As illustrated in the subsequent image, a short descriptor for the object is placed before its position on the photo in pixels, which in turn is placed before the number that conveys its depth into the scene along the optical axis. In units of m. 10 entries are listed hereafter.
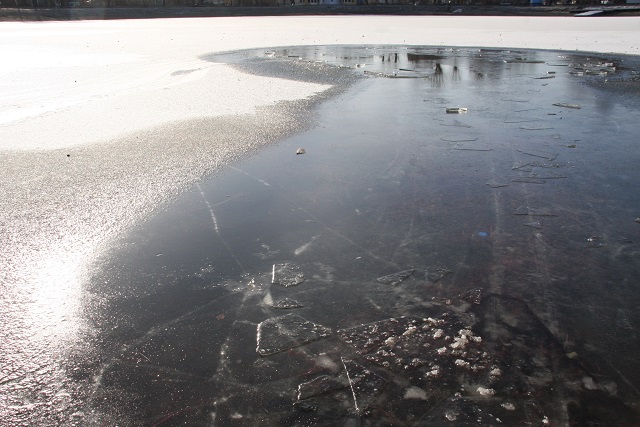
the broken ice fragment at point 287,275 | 3.22
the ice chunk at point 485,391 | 2.30
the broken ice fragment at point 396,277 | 3.22
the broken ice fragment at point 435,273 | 3.25
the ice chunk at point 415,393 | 2.28
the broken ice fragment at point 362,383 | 2.26
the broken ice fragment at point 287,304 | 2.98
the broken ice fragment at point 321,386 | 2.31
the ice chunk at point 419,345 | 2.47
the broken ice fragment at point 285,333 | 2.64
